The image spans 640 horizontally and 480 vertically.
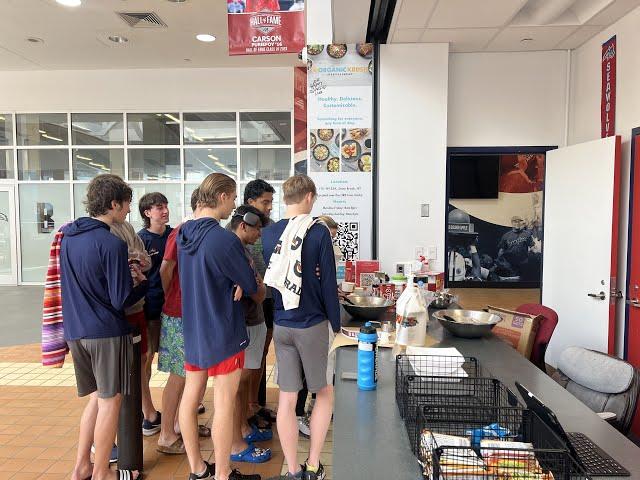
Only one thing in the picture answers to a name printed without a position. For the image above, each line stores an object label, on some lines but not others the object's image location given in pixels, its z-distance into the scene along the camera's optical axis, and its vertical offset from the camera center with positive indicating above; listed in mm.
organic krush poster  4453 +805
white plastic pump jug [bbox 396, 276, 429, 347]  2127 -446
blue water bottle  1776 -544
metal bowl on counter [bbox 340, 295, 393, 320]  2779 -536
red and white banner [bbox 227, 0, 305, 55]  3546 +1513
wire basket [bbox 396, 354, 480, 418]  1550 -572
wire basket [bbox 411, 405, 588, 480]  1034 -566
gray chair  2004 -755
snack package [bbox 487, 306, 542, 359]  2660 -647
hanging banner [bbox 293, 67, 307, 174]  7289 +1657
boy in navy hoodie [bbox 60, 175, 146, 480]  2170 -404
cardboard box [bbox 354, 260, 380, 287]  3719 -424
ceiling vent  5207 +2334
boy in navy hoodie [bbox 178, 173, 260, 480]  2180 -438
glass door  8148 -336
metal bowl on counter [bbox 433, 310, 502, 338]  2412 -555
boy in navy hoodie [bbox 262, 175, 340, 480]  2275 -560
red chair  2736 -700
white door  3518 -184
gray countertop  1264 -663
